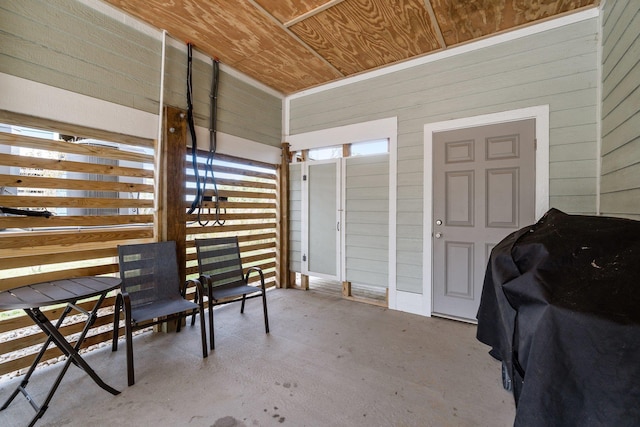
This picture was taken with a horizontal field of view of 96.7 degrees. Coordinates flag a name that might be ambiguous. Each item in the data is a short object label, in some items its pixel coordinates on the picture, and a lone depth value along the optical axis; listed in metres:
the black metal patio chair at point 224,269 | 2.85
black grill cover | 0.73
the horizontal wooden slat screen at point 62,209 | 2.05
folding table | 1.64
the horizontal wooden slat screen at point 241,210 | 3.28
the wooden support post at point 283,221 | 4.41
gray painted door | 2.85
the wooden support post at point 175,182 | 2.85
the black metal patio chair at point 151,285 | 2.32
